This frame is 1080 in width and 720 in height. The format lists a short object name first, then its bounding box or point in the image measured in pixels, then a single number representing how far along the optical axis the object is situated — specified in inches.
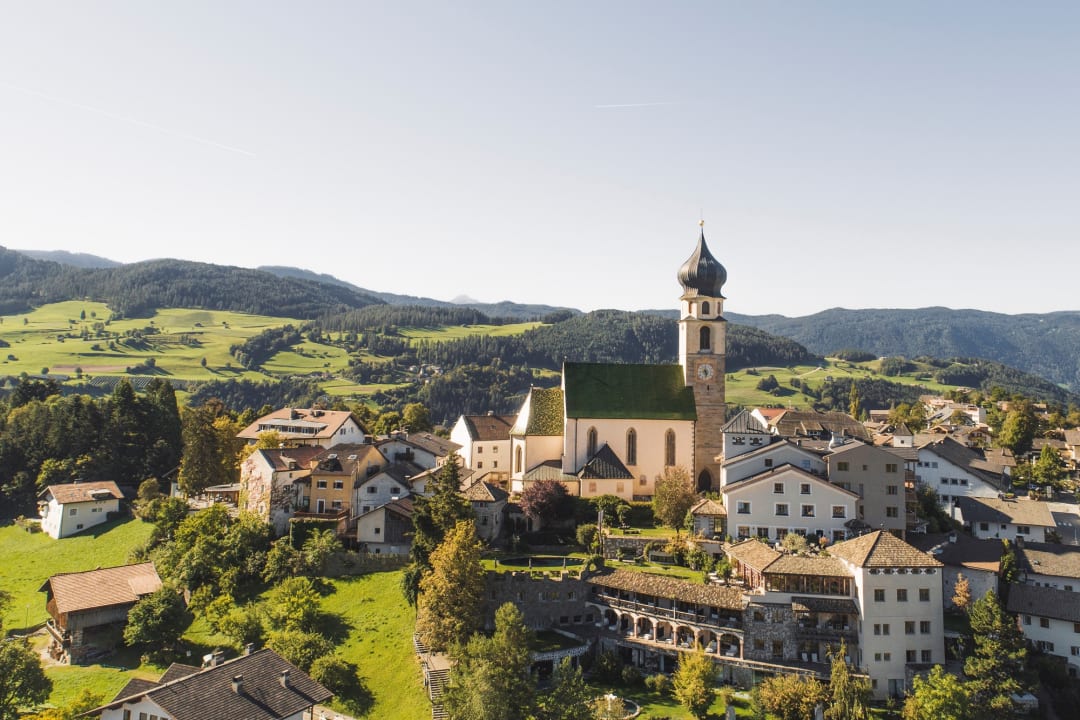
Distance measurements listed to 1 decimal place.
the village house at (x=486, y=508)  2476.6
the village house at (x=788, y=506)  2314.2
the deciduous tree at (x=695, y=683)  1756.9
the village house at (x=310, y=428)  3508.9
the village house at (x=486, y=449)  3225.9
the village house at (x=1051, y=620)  2049.7
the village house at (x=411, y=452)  3026.6
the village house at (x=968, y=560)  2132.1
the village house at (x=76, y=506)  3036.4
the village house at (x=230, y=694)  1523.6
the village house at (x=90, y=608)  2191.2
